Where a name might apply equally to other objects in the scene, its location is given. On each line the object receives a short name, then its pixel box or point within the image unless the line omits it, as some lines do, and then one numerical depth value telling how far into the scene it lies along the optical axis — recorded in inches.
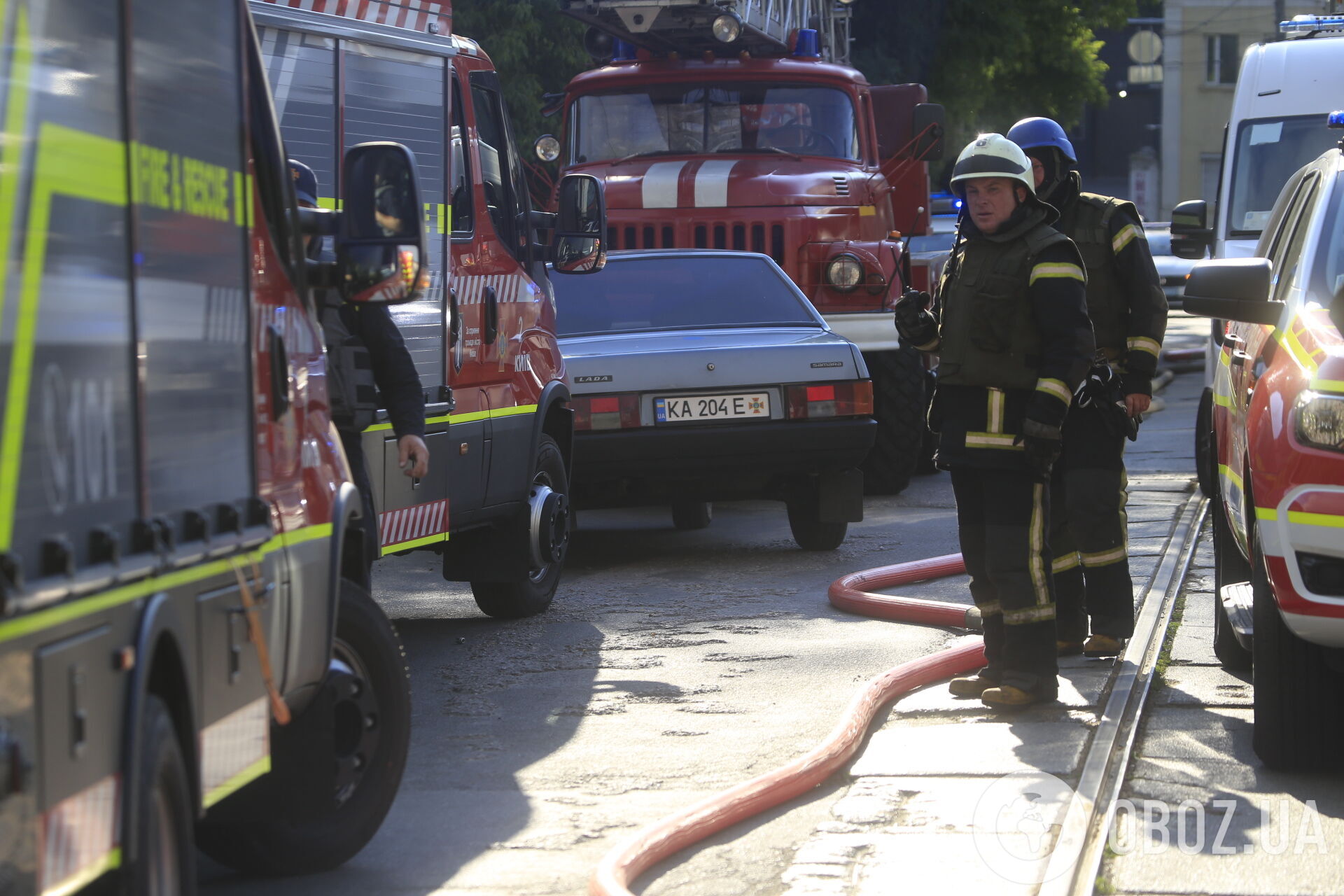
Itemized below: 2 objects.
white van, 824.1
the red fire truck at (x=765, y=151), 865.1
